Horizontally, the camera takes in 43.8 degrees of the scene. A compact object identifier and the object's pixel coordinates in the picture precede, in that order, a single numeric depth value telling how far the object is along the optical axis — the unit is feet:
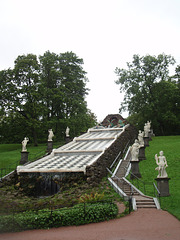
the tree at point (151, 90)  125.80
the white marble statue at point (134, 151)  57.16
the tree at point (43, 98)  102.73
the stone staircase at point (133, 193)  37.65
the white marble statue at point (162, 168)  43.47
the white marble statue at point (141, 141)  75.72
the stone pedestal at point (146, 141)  92.19
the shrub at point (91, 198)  37.93
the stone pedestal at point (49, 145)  86.99
